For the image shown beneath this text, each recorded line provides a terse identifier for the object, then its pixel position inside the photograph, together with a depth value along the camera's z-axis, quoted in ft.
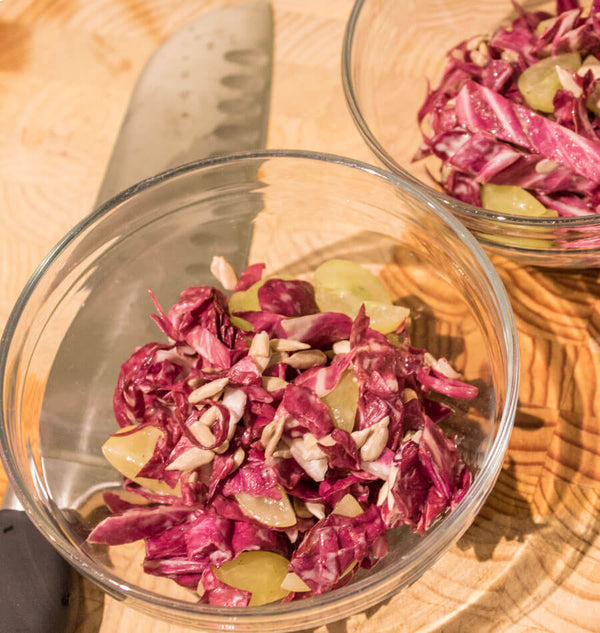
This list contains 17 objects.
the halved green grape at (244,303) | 1.58
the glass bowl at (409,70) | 1.59
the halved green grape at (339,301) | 1.58
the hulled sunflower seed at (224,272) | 1.63
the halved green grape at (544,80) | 1.62
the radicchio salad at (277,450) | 1.46
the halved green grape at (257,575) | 1.46
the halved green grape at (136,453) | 1.51
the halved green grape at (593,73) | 1.59
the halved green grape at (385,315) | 1.55
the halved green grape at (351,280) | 1.59
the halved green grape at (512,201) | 1.59
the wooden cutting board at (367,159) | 1.53
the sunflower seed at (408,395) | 1.50
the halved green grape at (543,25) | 1.69
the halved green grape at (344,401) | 1.49
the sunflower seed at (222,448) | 1.49
